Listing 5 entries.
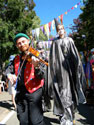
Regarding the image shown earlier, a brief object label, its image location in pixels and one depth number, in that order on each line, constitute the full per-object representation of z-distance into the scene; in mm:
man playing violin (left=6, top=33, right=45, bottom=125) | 2260
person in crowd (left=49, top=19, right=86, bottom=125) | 2857
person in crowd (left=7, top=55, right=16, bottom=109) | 5748
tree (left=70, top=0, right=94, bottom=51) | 14825
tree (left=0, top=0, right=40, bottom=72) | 13398
